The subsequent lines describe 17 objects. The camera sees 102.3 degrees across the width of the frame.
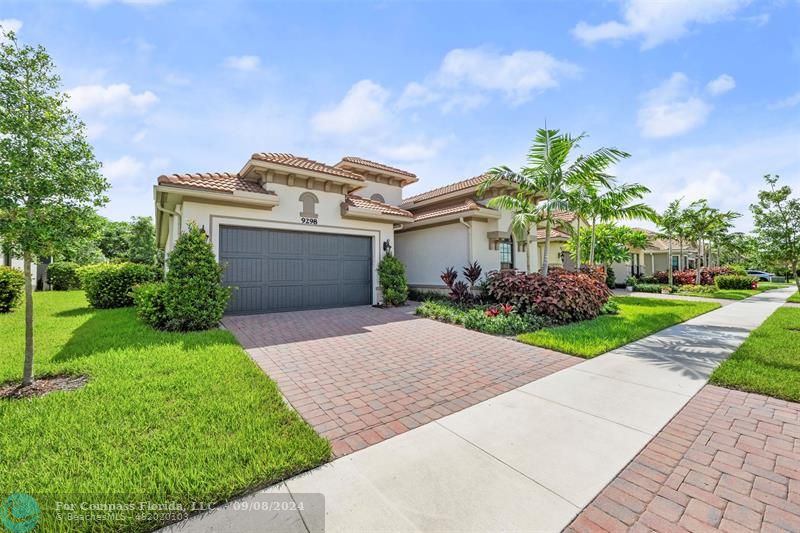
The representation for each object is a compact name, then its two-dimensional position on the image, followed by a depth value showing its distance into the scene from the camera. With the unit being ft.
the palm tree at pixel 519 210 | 33.17
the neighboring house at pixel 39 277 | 61.61
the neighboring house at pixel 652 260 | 84.54
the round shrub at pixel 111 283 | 37.73
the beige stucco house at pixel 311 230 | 30.50
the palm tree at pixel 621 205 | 41.04
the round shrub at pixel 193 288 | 24.02
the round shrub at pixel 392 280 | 38.70
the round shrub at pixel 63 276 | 63.41
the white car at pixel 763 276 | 135.97
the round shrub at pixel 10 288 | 34.86
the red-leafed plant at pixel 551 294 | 29.91
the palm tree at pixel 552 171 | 32.60
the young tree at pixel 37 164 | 13.42
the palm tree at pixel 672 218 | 68.39
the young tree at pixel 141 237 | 95.96
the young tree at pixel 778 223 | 30.40
